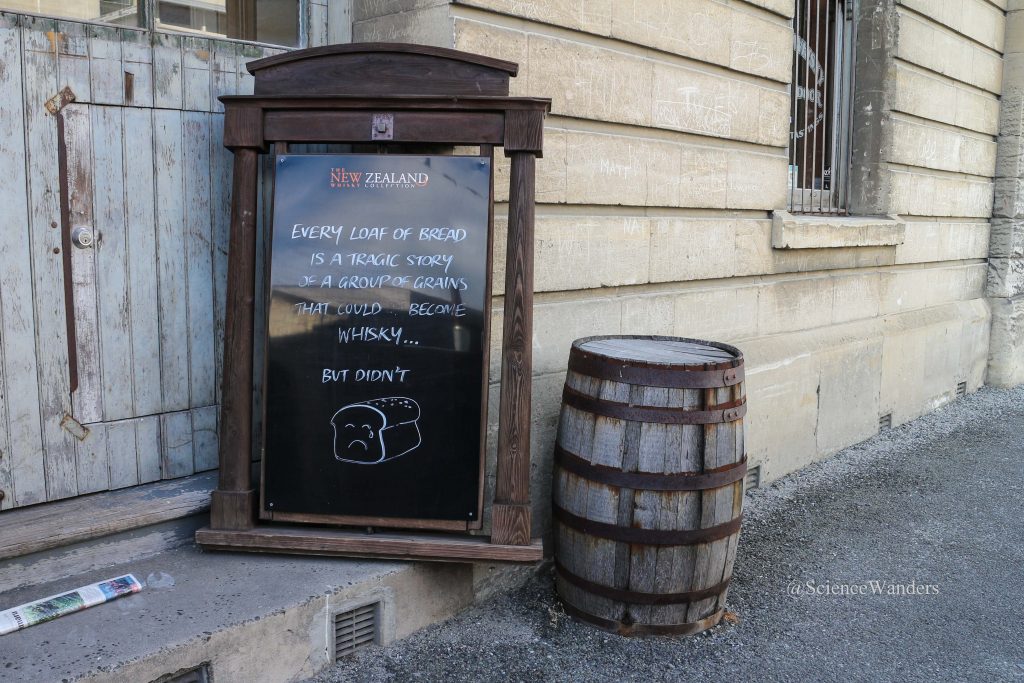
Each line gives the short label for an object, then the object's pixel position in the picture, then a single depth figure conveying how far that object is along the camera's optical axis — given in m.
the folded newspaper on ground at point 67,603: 2.53
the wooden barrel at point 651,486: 3.12
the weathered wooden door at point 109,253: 2.90
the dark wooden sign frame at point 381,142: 3.04
